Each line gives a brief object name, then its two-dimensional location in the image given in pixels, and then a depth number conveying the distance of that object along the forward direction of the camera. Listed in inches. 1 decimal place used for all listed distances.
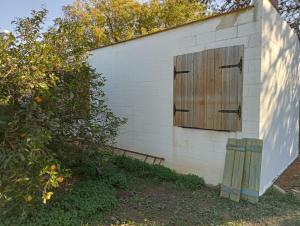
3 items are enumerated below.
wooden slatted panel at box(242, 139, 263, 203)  170.4
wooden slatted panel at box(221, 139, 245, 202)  175.8
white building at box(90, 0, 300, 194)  176.6
